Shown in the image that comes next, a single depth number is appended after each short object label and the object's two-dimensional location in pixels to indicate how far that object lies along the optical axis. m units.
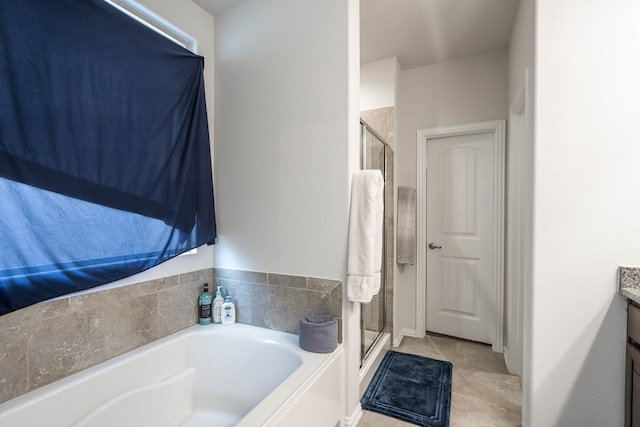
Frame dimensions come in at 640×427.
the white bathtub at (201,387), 1.17
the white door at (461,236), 2.79
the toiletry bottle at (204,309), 1.91
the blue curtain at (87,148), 1.11
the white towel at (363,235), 1.58
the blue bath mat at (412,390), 1.81
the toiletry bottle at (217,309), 1.94
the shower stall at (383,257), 2.13
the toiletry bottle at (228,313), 1.92
